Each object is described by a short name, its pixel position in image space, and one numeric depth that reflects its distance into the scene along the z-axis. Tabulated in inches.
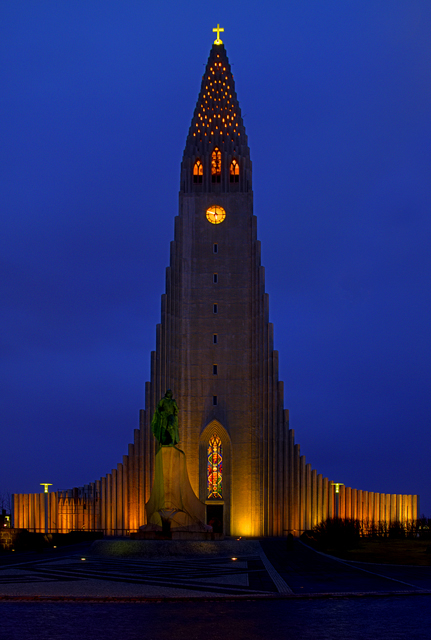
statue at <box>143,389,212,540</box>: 1140.5
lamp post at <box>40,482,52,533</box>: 1638.8
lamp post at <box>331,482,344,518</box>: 1667.2
